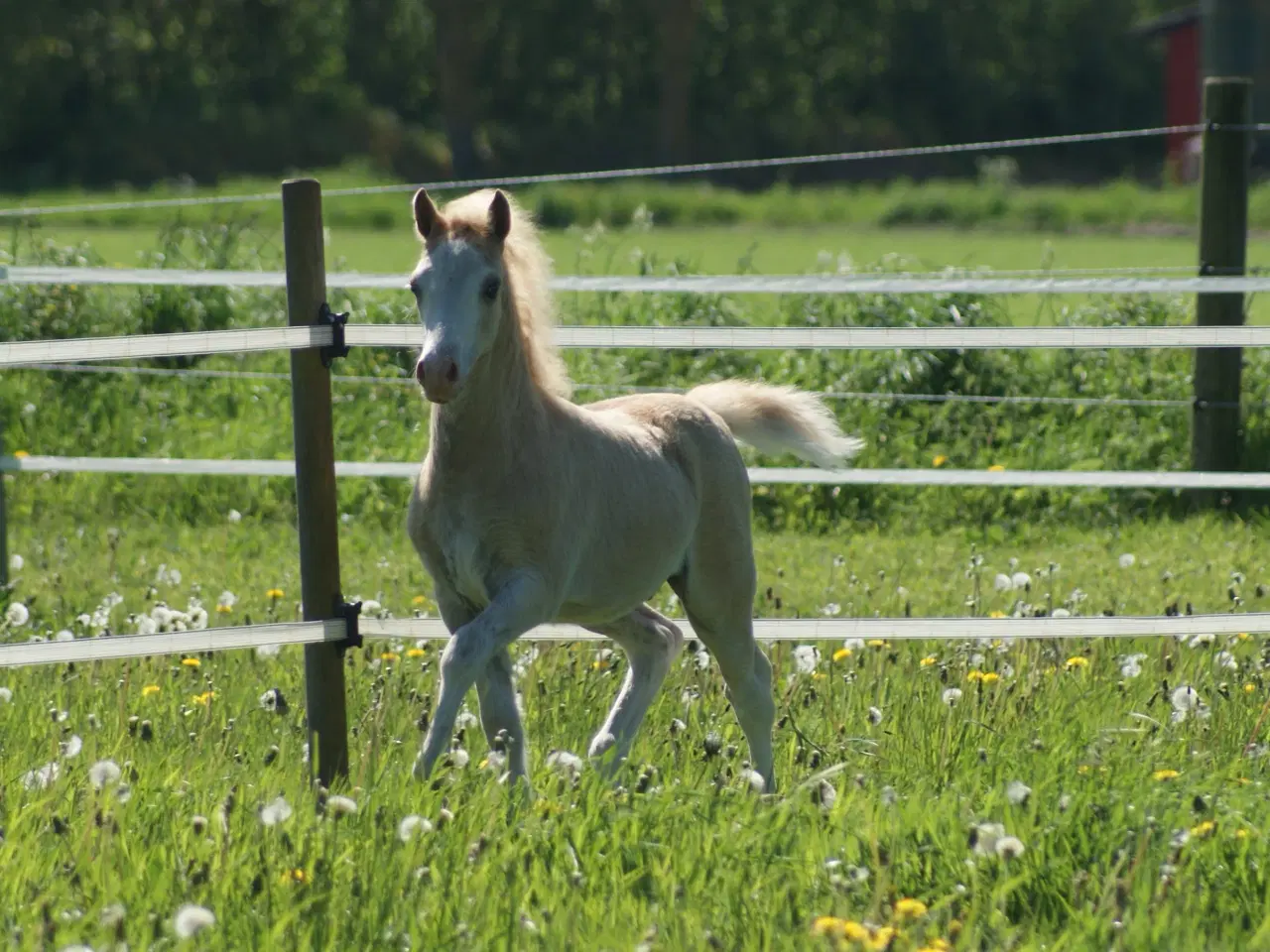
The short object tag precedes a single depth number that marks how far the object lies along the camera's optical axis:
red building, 101.31
